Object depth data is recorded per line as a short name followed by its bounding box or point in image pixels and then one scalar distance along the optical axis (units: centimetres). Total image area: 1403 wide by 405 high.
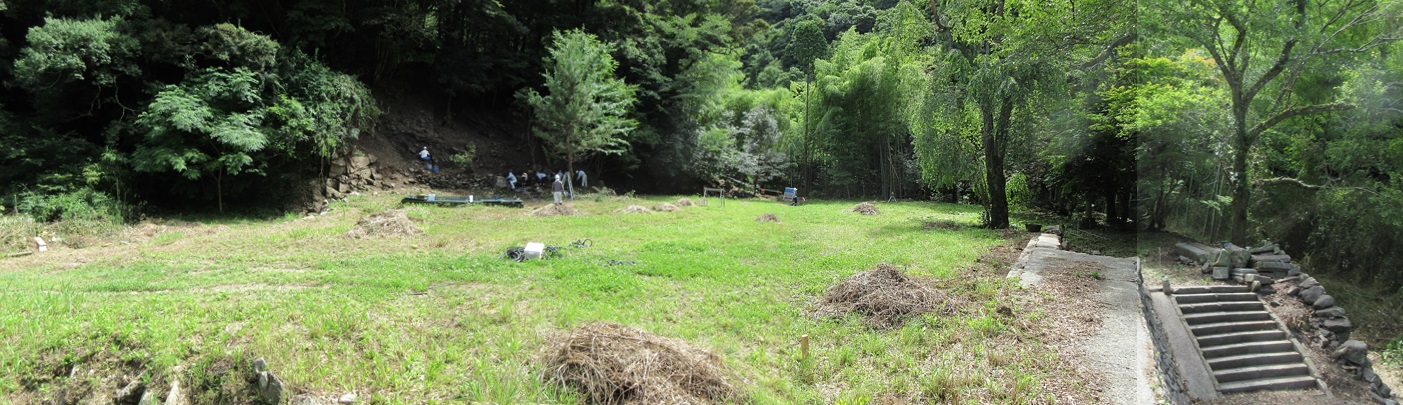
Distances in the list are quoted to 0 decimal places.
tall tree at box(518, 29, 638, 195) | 1819
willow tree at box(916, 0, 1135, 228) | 1148
